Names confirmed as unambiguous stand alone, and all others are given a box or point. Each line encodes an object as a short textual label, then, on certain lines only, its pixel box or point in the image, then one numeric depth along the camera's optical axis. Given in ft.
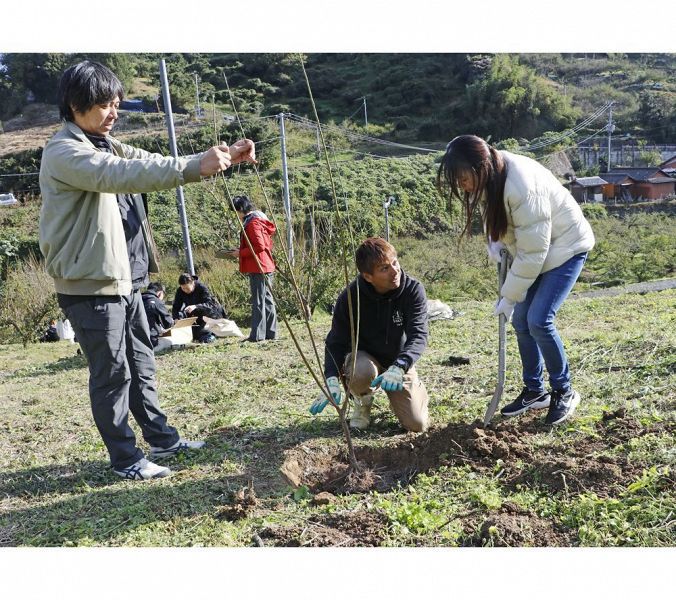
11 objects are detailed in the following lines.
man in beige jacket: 8.24
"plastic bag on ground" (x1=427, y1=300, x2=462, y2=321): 24.58
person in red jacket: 20.57
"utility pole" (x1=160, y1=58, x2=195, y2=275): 25.48
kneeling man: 9.89
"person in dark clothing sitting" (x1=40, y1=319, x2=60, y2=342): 34.37
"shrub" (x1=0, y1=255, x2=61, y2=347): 35.76
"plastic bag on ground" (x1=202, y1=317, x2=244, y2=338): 23.68
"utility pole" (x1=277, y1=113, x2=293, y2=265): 29.71
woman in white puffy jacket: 8.91
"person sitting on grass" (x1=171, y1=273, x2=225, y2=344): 23.26
